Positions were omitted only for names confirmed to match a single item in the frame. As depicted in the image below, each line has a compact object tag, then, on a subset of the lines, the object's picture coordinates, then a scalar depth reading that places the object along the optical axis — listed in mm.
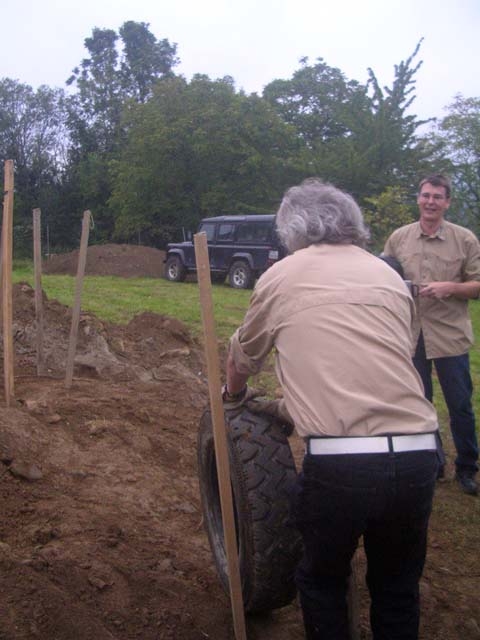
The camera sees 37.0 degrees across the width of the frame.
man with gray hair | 2195
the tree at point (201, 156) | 30078
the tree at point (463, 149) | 30822
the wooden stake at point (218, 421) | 2689
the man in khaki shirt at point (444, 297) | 4504
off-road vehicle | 18734
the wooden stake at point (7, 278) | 5223
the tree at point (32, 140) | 38794
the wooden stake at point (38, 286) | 6027
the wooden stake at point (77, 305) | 6039
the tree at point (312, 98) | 37531
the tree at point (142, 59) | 45781
